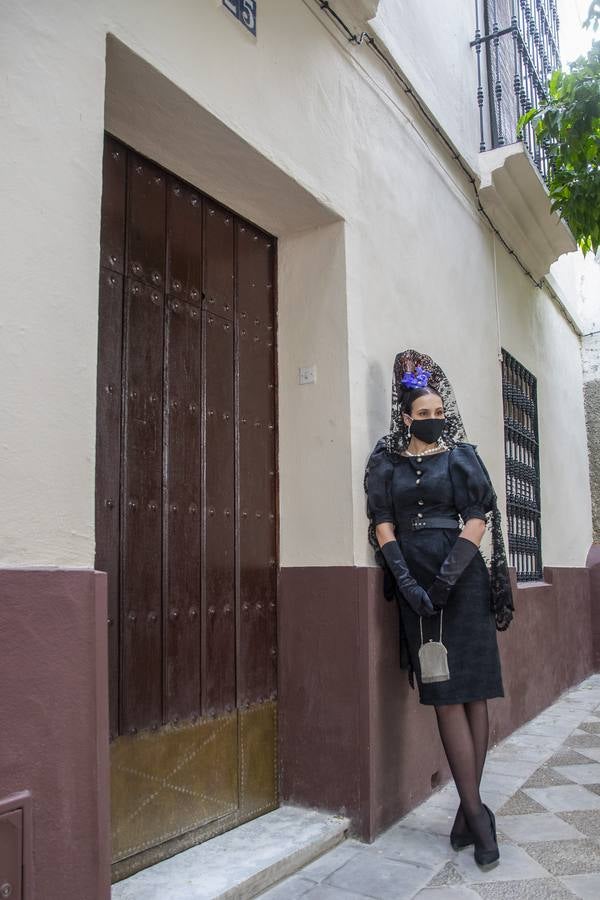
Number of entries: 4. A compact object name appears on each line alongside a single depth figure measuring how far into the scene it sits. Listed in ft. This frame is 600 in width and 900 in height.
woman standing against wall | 9.87
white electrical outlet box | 11.41
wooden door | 8.67
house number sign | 9.52
